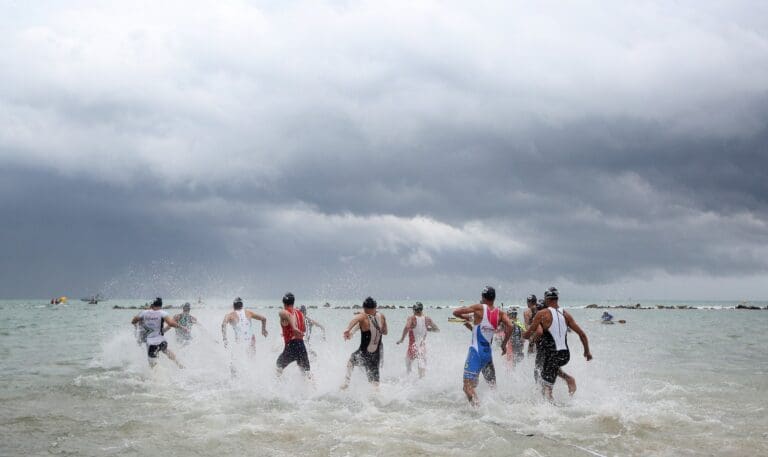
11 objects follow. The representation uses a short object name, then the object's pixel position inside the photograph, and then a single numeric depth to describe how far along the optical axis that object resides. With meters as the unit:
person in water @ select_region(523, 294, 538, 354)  13.35
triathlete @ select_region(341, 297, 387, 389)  11.75
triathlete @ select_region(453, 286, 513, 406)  10.20
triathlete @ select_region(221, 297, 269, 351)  14.66
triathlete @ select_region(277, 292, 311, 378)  12.03
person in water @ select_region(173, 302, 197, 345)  17.08
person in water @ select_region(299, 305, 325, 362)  15.94
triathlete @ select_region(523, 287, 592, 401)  10.35
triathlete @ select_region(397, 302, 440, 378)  14.80
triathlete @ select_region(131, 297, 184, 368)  14.61
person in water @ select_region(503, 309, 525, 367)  13.59
